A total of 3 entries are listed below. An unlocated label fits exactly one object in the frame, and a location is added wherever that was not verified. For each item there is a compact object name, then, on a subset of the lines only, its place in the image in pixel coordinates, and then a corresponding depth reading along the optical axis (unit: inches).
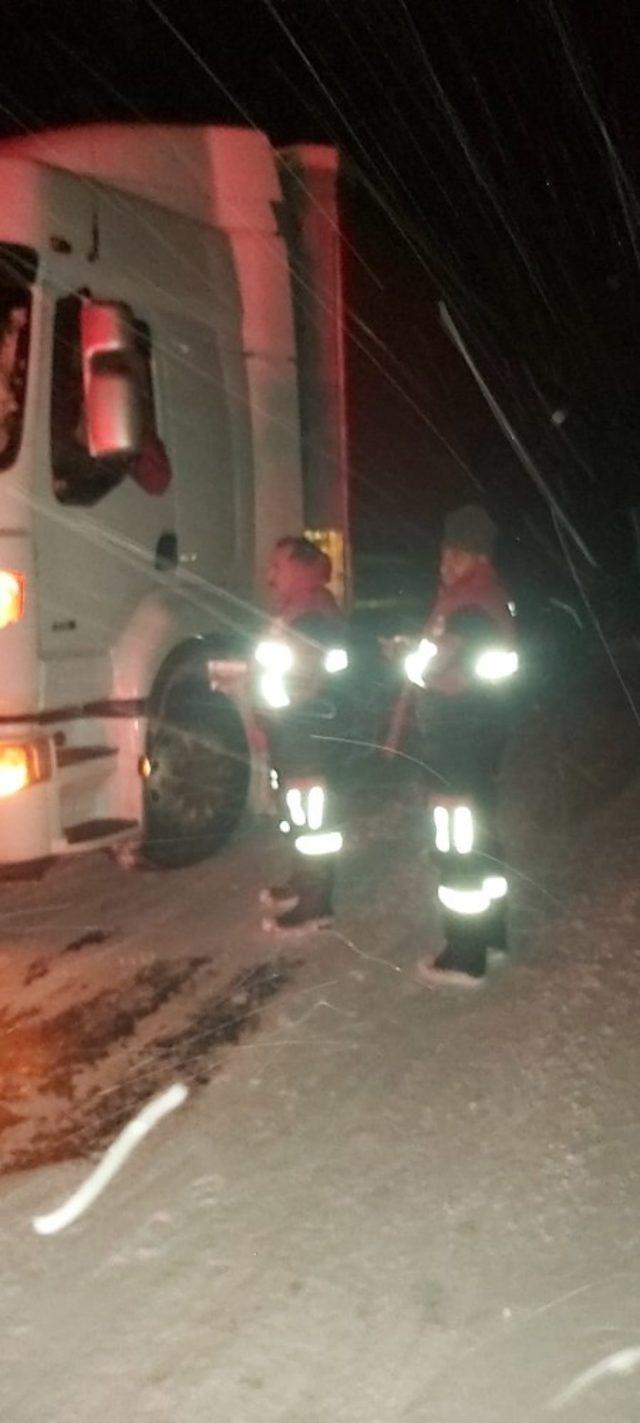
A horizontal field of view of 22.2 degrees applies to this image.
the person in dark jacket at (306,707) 250.8
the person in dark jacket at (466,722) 221.3
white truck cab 250.1
